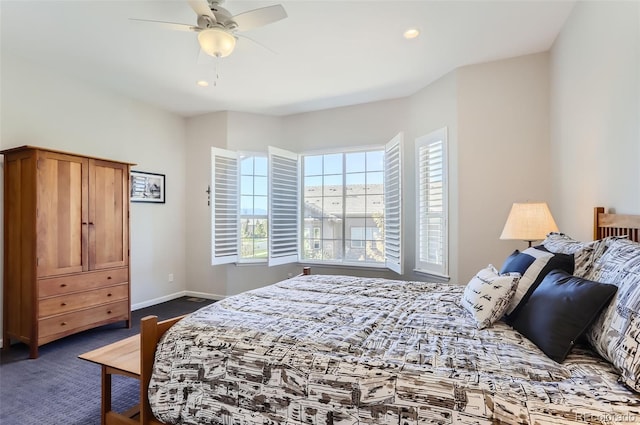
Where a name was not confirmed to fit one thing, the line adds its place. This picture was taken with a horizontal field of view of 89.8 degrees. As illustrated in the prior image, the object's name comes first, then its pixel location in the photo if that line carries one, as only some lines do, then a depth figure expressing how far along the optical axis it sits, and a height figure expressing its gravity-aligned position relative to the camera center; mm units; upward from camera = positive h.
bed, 1028 -578
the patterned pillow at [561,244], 1742 -187
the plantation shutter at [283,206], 4578 +115
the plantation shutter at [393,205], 3906 +107
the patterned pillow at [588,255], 1543 -213
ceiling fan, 2117 +1324
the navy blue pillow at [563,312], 1211 -401
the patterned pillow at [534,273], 1613 -314
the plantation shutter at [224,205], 4523 +130
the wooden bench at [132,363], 1596 -850
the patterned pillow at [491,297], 1588 -432
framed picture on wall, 4344 +388
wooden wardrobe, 2932 -297
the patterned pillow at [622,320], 1015 -374
